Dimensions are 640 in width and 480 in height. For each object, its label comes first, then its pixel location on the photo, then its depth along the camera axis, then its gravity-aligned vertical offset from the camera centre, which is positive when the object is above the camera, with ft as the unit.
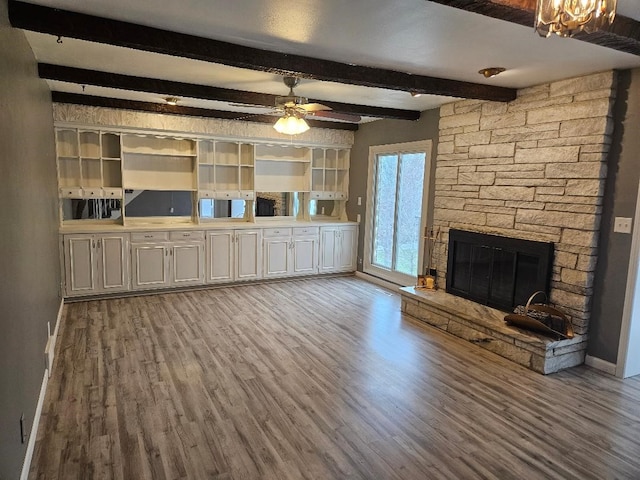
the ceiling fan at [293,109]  12.61 +2.57
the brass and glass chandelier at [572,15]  4.69 +2.14
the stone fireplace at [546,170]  11.83 +0.98
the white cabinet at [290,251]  21.47 -3.03
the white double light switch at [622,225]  11.33 -0.59
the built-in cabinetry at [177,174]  18.16 +0.83
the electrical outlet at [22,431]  7.05 -4.20
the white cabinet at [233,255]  20.03 -3.09
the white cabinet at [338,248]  22.99 -2.94
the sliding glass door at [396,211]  19.33 -0.70
